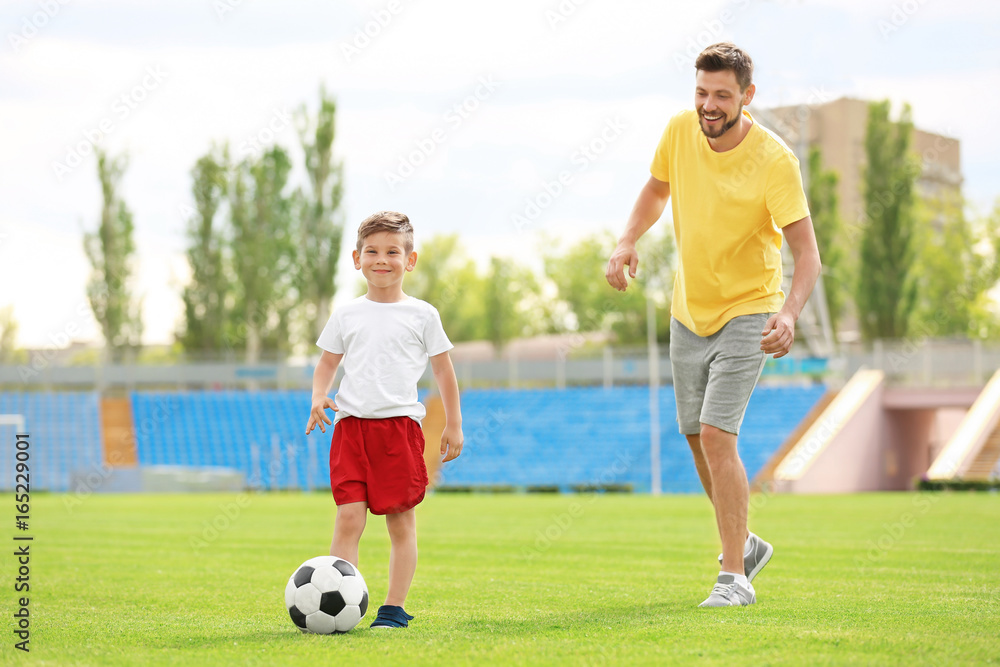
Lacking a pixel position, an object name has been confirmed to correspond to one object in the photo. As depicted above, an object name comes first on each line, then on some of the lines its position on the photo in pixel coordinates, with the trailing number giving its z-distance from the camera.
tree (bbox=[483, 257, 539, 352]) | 60.59
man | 4.72
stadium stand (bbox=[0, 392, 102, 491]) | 31.83
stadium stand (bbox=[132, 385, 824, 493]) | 30.27
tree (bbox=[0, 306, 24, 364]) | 80.12
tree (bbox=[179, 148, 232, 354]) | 41.72
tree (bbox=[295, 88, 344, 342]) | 39.50
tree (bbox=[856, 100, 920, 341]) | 38.72
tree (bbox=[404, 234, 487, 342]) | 71.31
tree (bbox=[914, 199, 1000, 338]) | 52.75
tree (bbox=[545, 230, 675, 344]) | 59.97
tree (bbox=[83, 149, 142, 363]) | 40.81
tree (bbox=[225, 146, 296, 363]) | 41.03
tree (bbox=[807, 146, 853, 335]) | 41.09
